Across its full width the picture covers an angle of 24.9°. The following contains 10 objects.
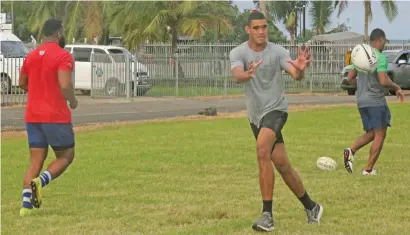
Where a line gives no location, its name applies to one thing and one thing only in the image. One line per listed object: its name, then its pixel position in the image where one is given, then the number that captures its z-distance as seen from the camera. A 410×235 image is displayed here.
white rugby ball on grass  11.55
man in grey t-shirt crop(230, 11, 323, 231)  7.66
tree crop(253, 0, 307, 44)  58.16
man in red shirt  8.49
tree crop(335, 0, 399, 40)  42.72
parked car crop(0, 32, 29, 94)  26.06
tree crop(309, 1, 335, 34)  52.53
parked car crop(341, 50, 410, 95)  31.33
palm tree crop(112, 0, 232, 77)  37.41
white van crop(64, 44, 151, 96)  29.03
